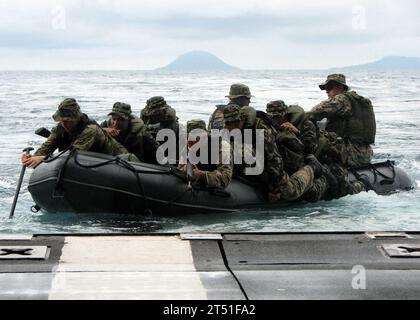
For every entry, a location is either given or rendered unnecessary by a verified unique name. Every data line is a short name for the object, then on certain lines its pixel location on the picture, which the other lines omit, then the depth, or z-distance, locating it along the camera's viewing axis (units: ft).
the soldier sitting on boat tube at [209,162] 49.38
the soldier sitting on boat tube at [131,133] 53.50
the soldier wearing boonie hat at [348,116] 64.77
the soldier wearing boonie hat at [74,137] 50.33
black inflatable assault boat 49.17
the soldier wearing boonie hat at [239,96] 57.61
